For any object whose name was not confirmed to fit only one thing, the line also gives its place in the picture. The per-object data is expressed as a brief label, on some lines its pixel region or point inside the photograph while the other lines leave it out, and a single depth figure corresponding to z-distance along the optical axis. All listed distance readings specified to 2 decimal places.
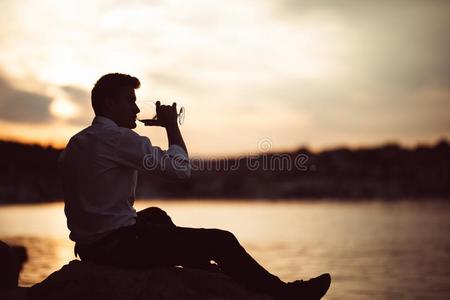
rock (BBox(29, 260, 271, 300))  5.73
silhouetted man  5.15
